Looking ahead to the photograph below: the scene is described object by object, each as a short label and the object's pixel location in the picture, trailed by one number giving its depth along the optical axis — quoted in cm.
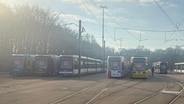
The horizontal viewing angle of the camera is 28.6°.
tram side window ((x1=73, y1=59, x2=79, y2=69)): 5118
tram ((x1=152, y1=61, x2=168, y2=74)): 9153
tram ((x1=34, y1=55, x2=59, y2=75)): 5238
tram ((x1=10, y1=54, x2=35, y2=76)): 5265
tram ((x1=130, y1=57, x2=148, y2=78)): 4773
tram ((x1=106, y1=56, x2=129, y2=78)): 4784
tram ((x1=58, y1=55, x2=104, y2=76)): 5053
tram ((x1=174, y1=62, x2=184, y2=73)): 9353
